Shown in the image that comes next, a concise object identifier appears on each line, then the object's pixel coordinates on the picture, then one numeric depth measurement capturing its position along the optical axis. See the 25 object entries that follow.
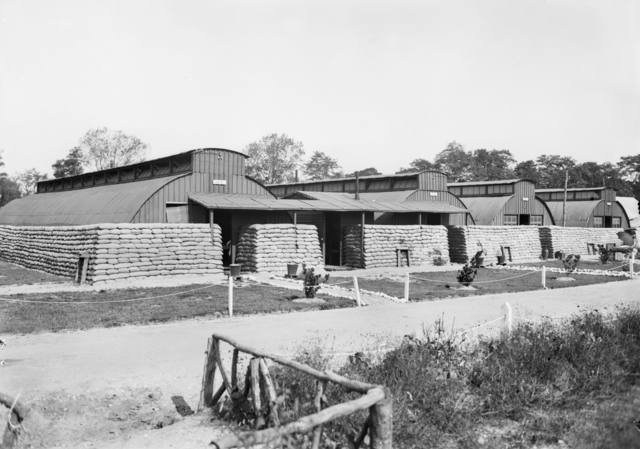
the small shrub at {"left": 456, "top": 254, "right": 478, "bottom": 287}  17.19
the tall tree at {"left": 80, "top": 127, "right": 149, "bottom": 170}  58.22
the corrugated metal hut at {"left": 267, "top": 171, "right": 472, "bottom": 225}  28.05
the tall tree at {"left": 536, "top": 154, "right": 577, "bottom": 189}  69.44
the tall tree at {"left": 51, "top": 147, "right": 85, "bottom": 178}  57.22
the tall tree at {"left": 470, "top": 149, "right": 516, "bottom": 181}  69.81
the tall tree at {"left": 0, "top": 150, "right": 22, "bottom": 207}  62.54
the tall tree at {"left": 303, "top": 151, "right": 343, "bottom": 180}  69.81
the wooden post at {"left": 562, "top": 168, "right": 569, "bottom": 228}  38.35
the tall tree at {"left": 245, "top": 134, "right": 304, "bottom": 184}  58.94
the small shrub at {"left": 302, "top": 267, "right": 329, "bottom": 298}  13.81
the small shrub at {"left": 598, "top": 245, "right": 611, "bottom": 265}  26.89
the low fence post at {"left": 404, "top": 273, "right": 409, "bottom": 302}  13.94
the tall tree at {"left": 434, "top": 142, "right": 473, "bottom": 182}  72.39
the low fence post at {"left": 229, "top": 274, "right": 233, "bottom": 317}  11.44
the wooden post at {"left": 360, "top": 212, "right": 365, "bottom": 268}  23.84
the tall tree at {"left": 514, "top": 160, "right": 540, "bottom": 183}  71.75
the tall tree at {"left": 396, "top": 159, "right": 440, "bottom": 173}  75.81
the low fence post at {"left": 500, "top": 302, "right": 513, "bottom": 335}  8.65
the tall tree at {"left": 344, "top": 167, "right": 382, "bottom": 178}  73.96
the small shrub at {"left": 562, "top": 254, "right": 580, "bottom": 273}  21.26
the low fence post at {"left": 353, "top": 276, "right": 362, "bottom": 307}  13.10
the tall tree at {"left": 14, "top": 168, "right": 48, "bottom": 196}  79.00
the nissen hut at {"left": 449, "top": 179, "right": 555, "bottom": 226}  34.78
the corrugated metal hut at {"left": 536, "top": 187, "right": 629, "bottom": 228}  40.53
